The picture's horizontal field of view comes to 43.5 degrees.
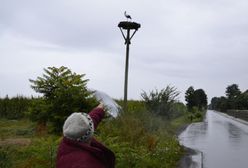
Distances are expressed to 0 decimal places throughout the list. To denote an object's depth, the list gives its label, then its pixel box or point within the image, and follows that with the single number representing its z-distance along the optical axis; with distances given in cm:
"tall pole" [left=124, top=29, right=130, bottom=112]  1121
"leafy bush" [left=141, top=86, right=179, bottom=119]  1596
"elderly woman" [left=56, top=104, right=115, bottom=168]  247
